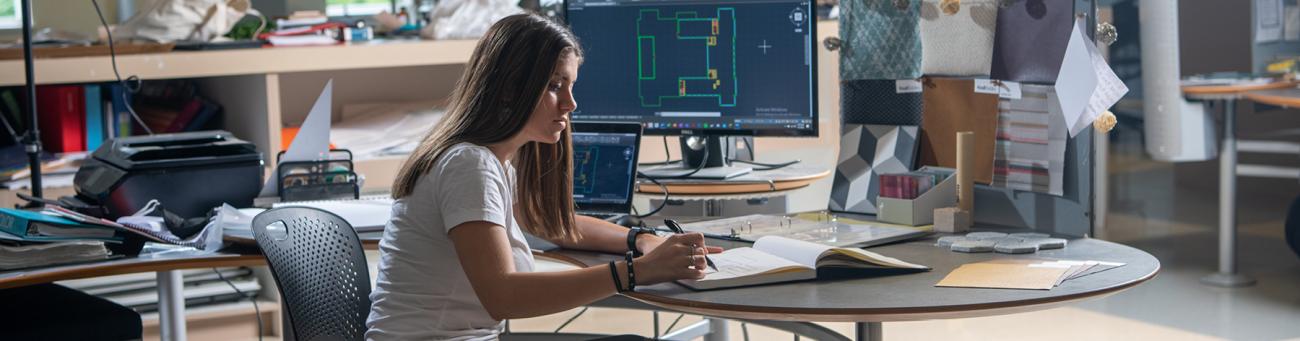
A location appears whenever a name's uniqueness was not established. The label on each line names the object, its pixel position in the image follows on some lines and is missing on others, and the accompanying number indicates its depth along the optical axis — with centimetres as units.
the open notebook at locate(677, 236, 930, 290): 188
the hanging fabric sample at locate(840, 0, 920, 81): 253
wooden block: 228
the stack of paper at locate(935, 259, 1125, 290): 184
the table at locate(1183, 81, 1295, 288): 450
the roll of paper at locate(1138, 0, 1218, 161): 458
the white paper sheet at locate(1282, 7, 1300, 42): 534
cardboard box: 232
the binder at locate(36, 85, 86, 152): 353
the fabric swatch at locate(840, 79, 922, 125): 253
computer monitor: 286
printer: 267
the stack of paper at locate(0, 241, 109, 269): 226
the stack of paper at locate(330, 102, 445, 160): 378
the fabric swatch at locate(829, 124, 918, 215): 249
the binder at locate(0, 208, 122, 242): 229
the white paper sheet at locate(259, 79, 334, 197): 280
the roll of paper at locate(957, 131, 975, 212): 233
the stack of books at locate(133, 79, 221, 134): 367
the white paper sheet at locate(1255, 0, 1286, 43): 539
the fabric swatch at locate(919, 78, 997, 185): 239
